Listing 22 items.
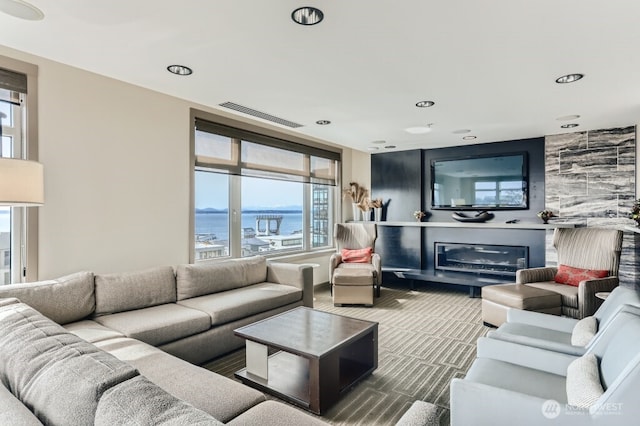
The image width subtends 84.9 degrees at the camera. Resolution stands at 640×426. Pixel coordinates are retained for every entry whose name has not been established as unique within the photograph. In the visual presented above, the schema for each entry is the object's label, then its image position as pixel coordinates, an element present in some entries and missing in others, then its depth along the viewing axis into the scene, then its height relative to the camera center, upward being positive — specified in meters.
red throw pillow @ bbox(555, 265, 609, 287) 3.71 -0.65
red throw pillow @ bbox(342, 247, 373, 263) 5.20 -0.61
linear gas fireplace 5.11 -0.67
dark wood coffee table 2.17 -0.98
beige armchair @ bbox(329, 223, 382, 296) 5.10 -0.36
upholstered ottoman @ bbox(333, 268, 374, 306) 4.50 -0.96
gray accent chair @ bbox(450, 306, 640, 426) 1.19 -0.73
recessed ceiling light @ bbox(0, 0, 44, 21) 1.77 +1.07
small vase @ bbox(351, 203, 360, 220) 6.46 +0.06
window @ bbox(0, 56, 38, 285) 2.70 +0.03
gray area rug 2.24 -1.21
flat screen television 5.13 +0.50
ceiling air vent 3.57 +1.11
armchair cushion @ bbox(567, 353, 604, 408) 1.31 -0.68
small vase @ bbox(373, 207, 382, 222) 6.25 +0.01
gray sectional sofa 0.90 -0.64
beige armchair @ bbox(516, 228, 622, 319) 3.38 -0.55
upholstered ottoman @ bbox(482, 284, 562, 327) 3.43 -0.87
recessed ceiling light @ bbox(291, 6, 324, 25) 1.83 +1.07
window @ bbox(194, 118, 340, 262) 4.16 +0.30
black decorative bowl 5.29 -0.04
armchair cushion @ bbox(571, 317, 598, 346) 1.99 -0.69
